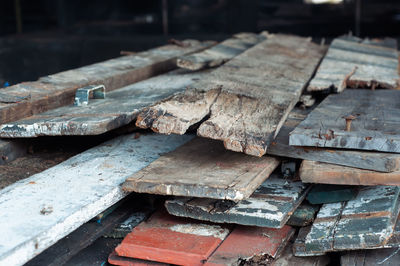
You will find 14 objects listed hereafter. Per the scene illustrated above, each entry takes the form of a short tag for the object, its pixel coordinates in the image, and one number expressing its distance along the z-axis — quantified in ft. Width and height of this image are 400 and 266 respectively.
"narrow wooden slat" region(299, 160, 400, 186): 8.00
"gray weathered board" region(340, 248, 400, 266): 7.75
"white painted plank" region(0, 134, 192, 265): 6.41
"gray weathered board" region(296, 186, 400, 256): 7.59
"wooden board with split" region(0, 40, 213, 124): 10.07
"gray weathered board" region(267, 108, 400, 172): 7.88
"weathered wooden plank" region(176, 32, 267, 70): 12.98
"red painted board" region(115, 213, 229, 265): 7.49
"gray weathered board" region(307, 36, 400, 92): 11.54
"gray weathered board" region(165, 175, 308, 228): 7.80
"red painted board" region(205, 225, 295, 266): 7.52
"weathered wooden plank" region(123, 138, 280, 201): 7.53
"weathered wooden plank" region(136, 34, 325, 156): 7.99
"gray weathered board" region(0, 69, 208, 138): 8.88
